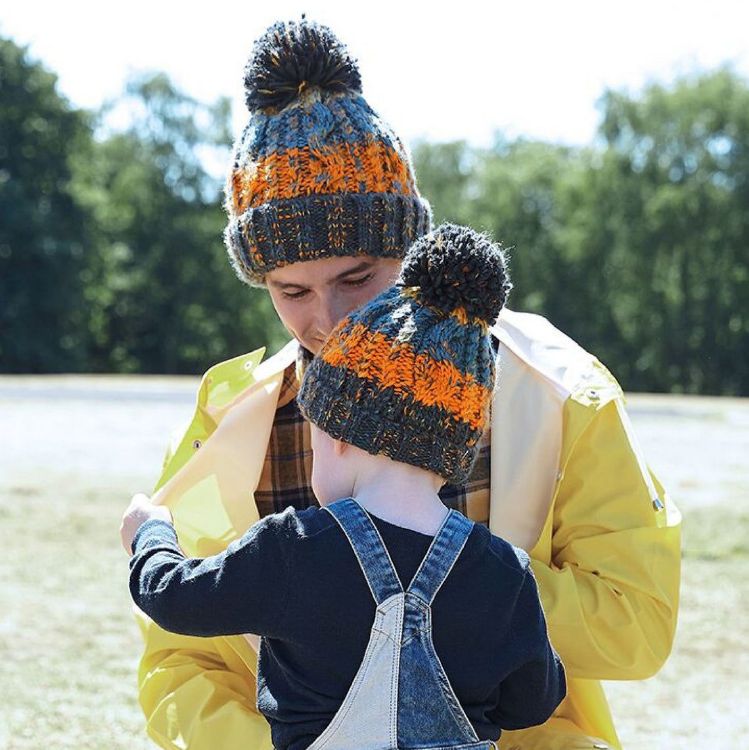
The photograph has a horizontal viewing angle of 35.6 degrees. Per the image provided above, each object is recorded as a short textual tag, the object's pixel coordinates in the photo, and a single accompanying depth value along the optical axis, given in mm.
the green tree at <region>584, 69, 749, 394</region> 32875
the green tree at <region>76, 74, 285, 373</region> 38125
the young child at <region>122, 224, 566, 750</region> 1727
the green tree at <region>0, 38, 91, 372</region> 32250
